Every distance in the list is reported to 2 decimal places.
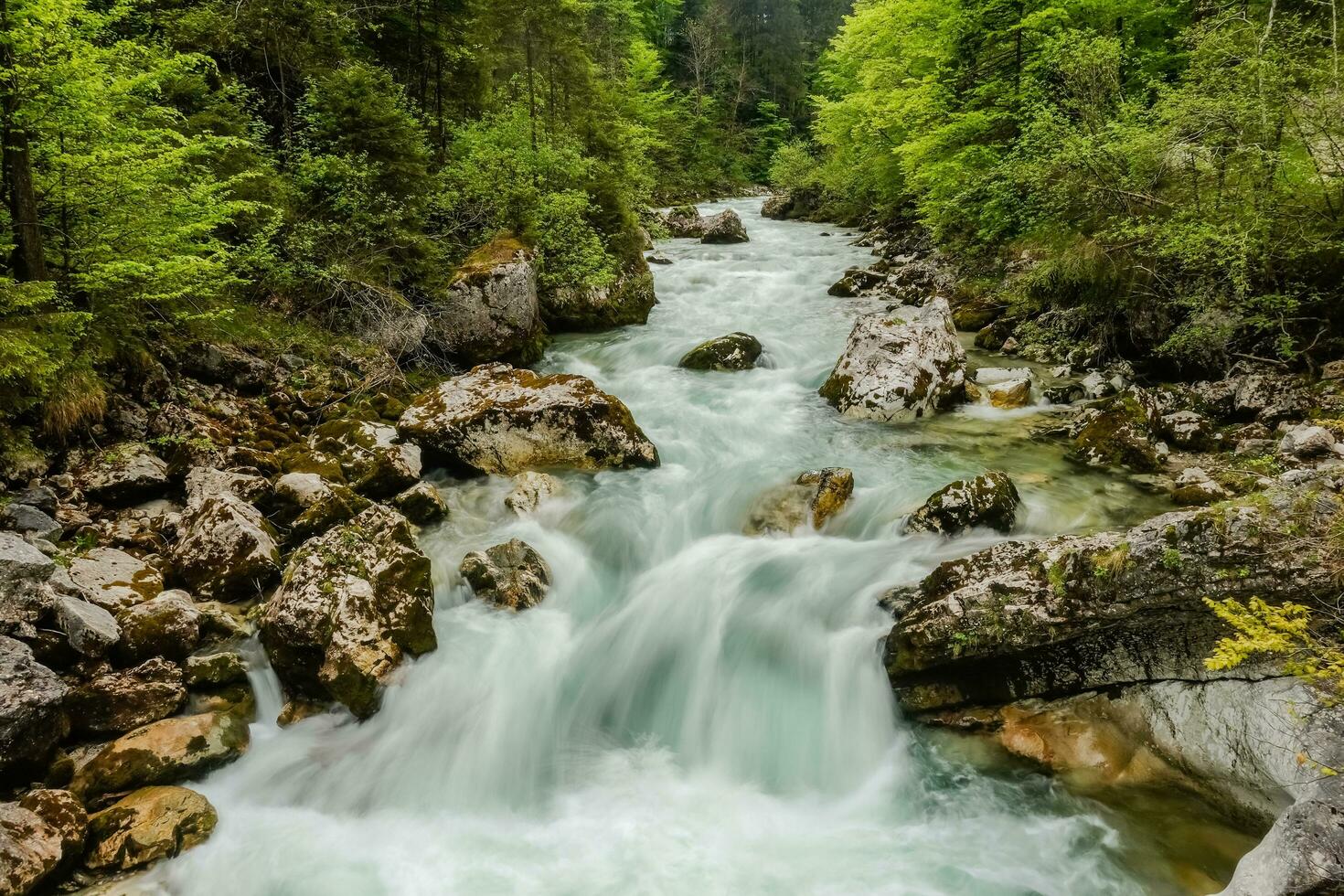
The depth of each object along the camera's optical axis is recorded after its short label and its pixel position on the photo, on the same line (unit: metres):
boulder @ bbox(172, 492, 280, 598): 6.23
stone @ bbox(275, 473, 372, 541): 7.00
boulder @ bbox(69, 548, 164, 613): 5.55
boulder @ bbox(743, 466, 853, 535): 8.38
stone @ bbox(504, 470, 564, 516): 8.57
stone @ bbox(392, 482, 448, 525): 8.05
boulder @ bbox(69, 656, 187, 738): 4.78
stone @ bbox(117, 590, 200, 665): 5.31
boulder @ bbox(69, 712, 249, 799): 4.56
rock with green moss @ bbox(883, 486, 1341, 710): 4.54
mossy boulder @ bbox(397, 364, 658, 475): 9.01
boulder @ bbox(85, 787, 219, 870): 4.27
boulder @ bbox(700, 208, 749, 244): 26.20
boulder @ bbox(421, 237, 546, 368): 11.66
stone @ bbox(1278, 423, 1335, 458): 6.91
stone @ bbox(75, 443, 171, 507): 6.60
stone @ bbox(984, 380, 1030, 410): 10.94
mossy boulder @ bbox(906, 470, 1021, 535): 7.34
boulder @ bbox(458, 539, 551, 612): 7.14
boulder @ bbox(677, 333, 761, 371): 13.33
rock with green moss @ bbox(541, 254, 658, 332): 14.55
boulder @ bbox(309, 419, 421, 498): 8.10
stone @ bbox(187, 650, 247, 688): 5.43
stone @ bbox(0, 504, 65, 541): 5.69
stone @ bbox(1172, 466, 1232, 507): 7.29
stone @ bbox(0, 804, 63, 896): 3.82
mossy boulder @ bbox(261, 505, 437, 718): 5.62
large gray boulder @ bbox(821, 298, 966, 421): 10.84
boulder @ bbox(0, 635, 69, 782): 4.25
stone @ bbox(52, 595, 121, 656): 4.96
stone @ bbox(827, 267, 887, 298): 18.06
